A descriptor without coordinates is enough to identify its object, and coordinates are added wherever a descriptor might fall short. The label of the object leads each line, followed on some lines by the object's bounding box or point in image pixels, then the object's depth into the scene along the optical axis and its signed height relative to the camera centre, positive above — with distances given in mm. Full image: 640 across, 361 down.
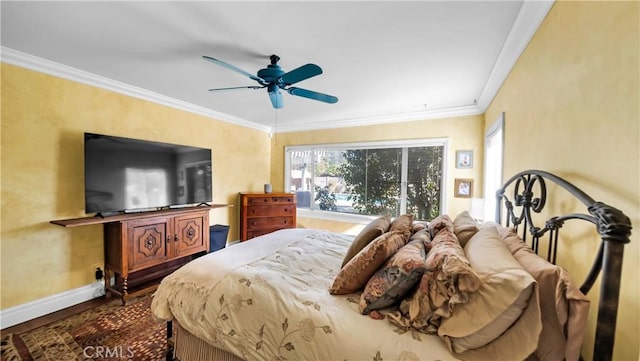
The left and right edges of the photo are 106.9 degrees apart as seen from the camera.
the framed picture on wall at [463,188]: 3488 -160
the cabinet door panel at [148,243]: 2557 -789
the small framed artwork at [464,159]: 3477 +271
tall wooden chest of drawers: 4203 -696
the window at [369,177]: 3838 -31
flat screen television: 2455 -24
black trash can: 3680 -1000
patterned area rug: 1795 -1387
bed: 831 -590
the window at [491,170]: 2971 +101
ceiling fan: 1810 +800
